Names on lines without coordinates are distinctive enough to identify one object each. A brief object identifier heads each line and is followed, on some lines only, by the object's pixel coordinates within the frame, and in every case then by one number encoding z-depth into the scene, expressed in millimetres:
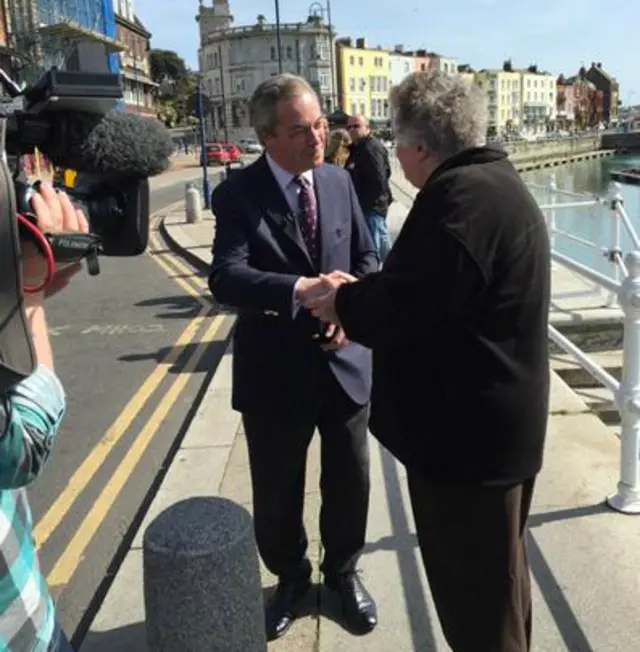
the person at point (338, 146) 7004
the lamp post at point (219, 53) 96562
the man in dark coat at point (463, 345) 1906
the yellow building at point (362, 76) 103312
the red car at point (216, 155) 45281
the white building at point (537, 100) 139875
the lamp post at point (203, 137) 18373
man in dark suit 2609
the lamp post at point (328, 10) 30014
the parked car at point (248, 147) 61844
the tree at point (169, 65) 98312
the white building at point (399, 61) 113188
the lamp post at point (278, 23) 20969
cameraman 1162
